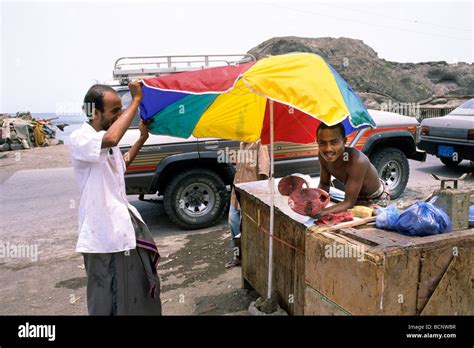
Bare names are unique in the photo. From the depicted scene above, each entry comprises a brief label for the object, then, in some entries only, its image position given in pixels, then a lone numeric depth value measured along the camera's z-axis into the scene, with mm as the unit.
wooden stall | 2162
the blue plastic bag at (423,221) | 2383
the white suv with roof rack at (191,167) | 5848
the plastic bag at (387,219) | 2512
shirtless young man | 2977
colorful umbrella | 2477
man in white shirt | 2311
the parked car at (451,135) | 8695
